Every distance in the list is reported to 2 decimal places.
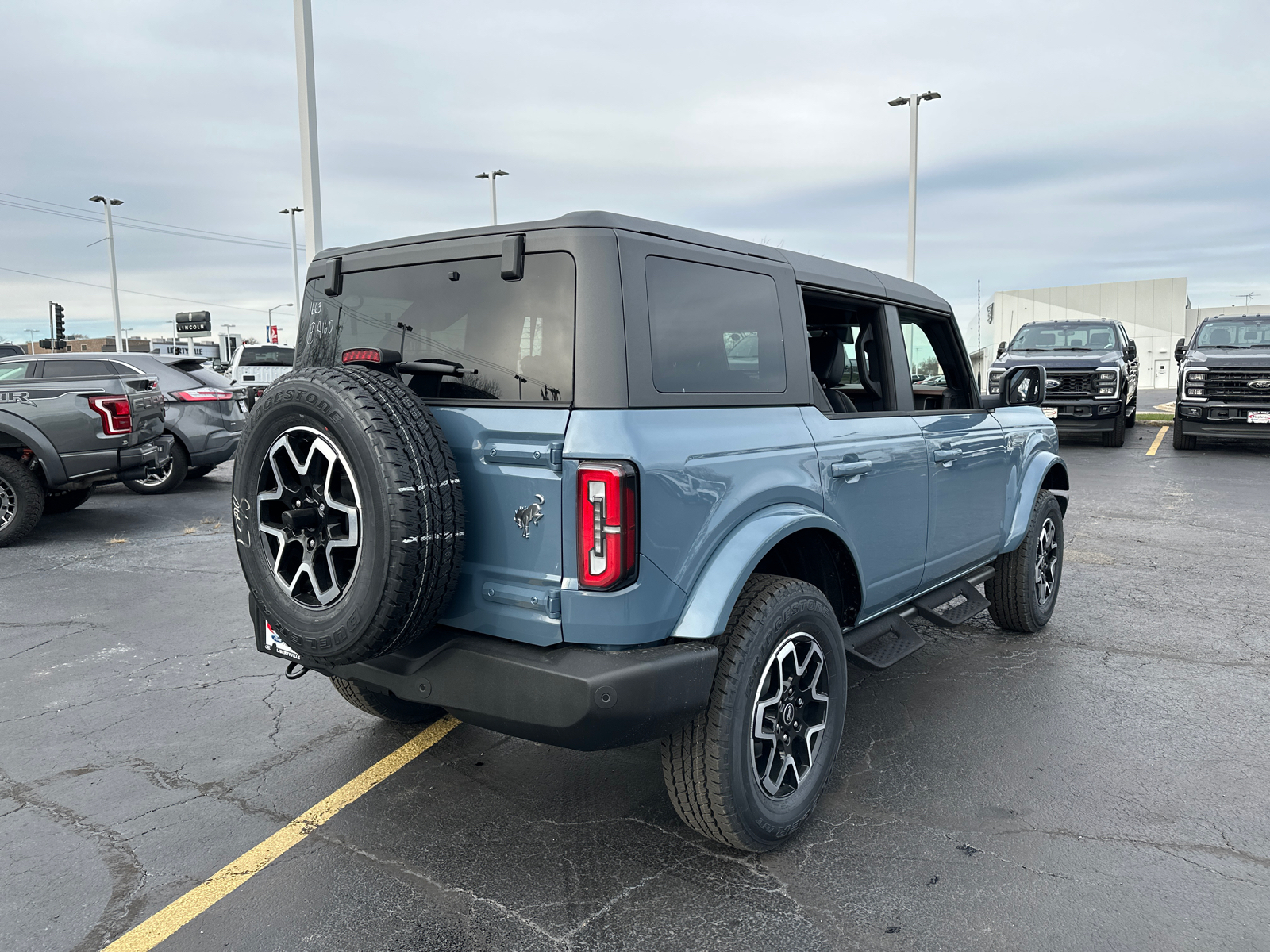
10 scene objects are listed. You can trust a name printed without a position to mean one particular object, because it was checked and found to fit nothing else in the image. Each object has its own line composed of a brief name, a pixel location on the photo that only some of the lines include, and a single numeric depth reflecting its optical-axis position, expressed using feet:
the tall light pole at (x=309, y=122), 38.09
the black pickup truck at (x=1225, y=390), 46.75
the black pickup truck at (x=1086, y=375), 50.24
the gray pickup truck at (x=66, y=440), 28.27
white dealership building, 150.92
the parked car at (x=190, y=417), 38.24
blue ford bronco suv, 8.59
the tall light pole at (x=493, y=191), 116.78
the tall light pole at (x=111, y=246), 134.10
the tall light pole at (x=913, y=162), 76.64
